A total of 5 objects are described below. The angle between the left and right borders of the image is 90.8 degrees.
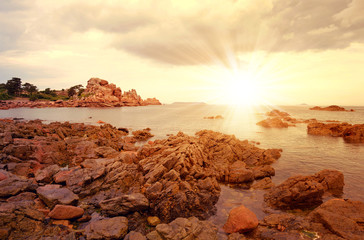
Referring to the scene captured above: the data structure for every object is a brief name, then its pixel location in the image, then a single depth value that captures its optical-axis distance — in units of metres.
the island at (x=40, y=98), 159.12
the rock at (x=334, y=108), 151.75
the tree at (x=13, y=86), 166.62
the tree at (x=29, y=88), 182.11
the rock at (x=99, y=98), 178.38
